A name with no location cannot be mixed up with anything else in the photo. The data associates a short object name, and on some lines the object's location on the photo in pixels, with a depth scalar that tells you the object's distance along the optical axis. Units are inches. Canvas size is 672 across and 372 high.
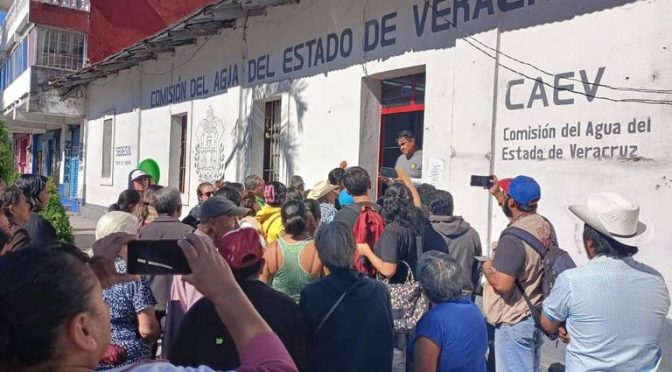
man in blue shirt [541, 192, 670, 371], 103.9
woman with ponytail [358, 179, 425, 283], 159.6
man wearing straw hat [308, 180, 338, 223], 235.5
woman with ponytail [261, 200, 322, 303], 143.8
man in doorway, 267.1
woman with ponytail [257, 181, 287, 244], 190.5
